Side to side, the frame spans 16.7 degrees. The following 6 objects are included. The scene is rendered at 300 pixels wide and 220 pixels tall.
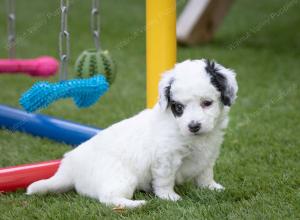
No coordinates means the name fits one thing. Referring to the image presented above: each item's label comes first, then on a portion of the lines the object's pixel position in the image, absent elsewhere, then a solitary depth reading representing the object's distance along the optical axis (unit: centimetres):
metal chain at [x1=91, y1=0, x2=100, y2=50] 587
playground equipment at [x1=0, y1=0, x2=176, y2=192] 557
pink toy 728
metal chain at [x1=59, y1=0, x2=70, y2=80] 549
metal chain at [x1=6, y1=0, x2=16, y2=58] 694
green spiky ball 623
